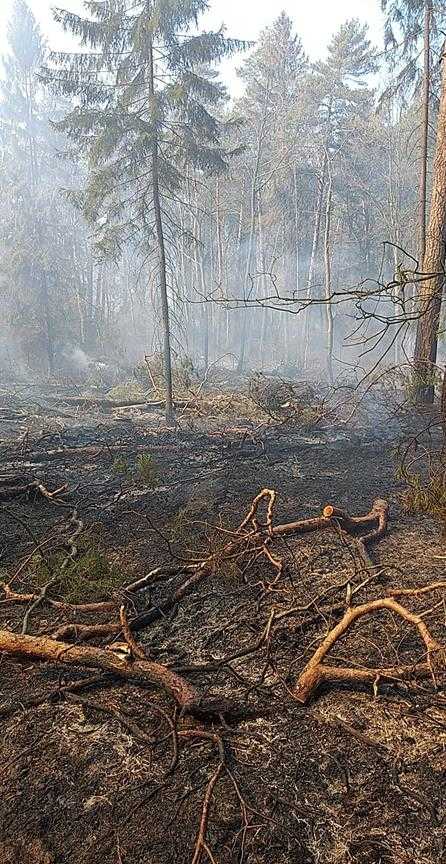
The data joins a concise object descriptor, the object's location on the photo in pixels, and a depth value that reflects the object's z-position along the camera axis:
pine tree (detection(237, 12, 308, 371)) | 27.56
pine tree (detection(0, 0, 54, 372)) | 32.98
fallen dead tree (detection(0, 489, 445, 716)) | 3.29
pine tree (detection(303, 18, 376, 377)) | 24.53
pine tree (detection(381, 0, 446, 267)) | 14.62
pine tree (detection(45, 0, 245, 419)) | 13.52
